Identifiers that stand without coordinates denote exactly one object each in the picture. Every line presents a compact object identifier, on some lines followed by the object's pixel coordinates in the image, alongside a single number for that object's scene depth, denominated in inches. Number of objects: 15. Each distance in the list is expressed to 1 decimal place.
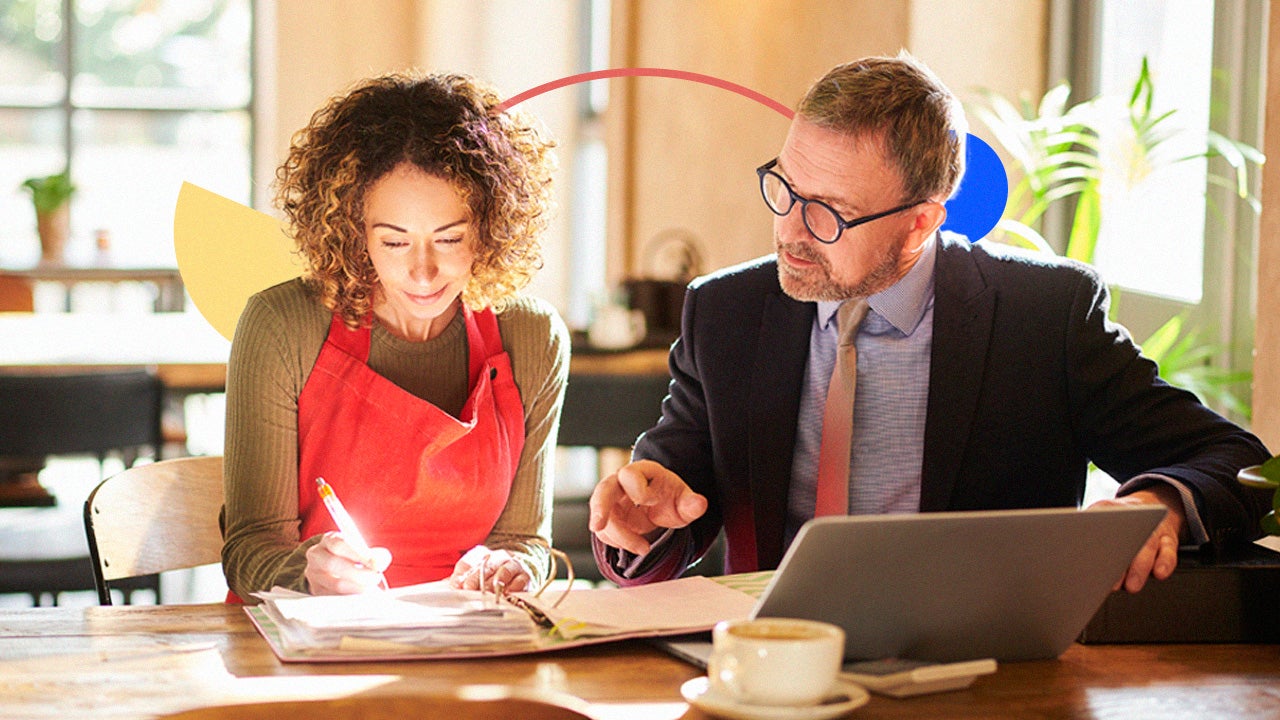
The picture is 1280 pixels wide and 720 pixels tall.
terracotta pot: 365.7
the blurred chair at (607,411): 191.5
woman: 130.0
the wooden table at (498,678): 105.6
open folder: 109.9
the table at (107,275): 346.3
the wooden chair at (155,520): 130.6
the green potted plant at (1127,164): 163.4
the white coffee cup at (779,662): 101.5
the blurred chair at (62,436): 170.8
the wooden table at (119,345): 188.6
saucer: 101.7
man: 128.1
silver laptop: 104.3
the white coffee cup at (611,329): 212.0
